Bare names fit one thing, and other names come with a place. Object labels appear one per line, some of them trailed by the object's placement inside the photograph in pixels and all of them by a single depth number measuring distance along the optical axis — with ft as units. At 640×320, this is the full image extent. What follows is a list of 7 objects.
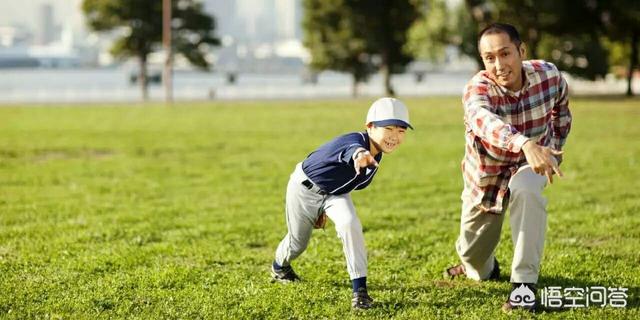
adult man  17.39
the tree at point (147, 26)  176.65
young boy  17.84
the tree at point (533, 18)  152.25
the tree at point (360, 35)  191.42
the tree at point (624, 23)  145.48
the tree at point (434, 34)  167.22
